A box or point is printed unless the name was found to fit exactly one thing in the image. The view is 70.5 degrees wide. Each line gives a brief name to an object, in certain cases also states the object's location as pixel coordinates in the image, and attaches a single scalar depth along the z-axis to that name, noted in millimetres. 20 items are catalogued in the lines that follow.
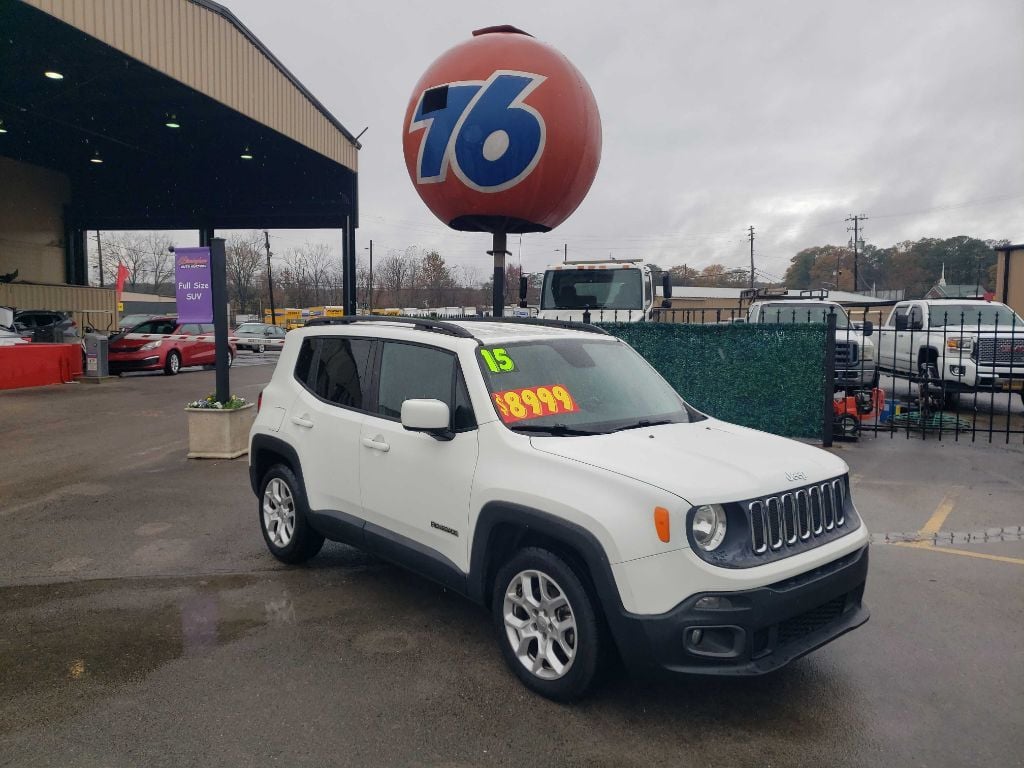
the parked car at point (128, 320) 33612
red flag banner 36241
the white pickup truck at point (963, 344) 12688
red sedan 18984
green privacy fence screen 10062
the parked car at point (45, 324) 20469
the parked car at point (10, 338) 16505
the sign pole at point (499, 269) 10711
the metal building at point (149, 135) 13320
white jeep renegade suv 3053
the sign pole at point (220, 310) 9398
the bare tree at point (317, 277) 81662
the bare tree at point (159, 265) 94875
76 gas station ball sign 9078
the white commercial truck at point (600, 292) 13836
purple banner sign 9766
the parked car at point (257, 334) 33531
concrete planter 9172
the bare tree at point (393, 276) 71188
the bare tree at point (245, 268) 80938
